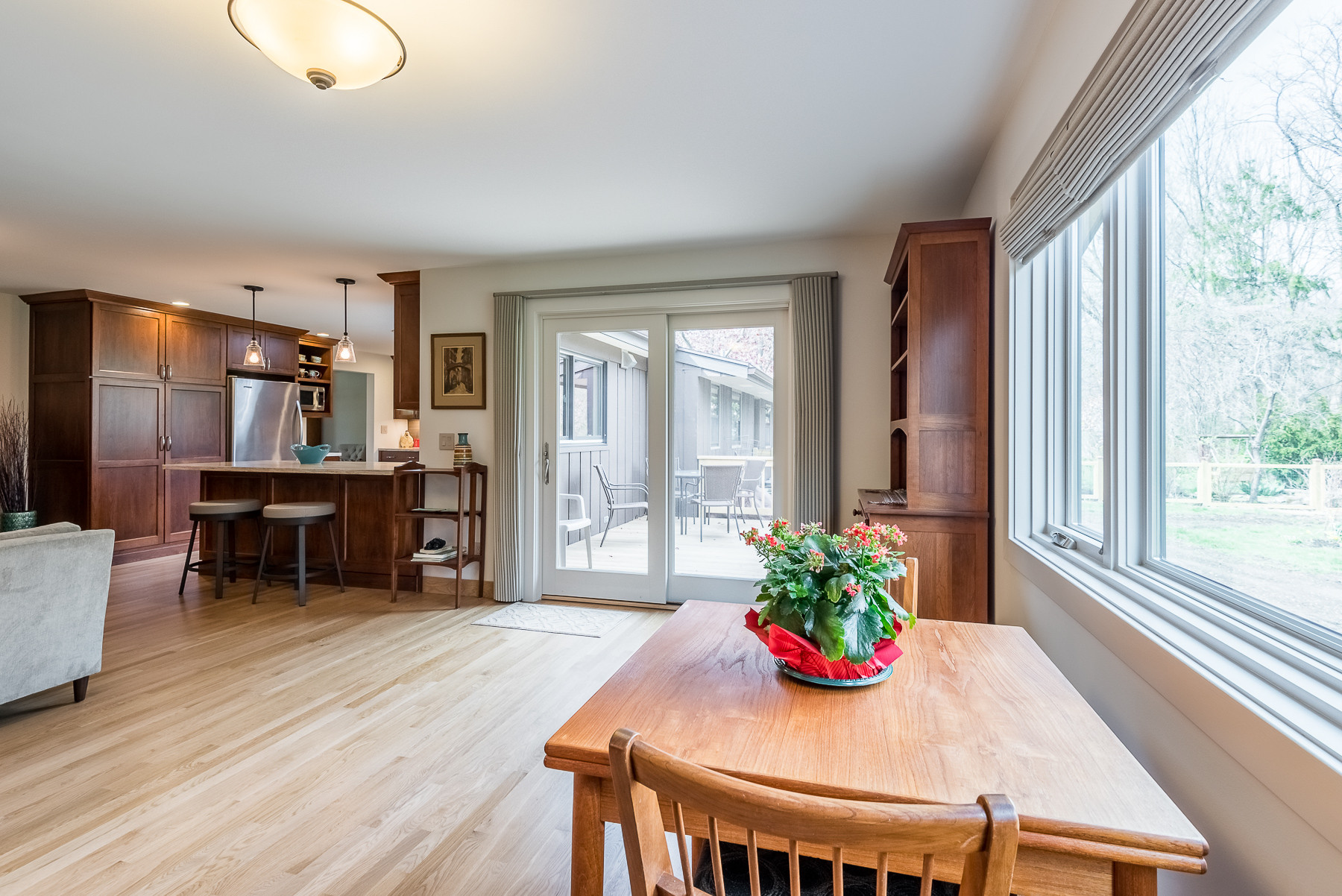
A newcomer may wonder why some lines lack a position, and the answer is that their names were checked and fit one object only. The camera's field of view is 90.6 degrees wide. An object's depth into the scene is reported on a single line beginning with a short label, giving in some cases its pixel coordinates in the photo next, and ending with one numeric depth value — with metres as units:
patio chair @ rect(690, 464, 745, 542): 4.46
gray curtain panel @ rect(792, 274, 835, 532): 4.05
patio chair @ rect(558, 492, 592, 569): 4.87
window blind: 1.05
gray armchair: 2.58
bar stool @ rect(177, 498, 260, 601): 4.75
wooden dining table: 0.82
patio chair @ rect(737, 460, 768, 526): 4.39
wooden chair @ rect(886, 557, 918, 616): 1.81
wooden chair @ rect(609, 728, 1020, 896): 0.61
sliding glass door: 4.41
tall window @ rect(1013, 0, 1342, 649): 0.99
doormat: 4.11
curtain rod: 4.21
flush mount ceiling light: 1.72
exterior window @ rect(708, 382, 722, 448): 4.49
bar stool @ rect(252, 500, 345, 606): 4.60
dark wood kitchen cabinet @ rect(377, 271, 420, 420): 5.06
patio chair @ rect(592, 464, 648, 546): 4.68
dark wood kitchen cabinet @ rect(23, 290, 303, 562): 5.85
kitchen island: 5.09
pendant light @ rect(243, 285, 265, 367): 5.65
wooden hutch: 2.74
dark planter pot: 5.49
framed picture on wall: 4.84
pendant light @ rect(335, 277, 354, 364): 5.31
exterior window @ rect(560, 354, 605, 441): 4.78
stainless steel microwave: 8.49
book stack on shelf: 4.68
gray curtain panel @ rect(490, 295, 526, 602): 4.70
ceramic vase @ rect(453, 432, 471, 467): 4.73
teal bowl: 5.62
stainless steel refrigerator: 7.05
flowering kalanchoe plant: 1.23
